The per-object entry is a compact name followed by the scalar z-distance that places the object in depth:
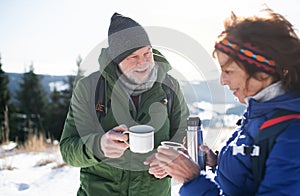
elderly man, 1.83
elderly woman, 1.10
